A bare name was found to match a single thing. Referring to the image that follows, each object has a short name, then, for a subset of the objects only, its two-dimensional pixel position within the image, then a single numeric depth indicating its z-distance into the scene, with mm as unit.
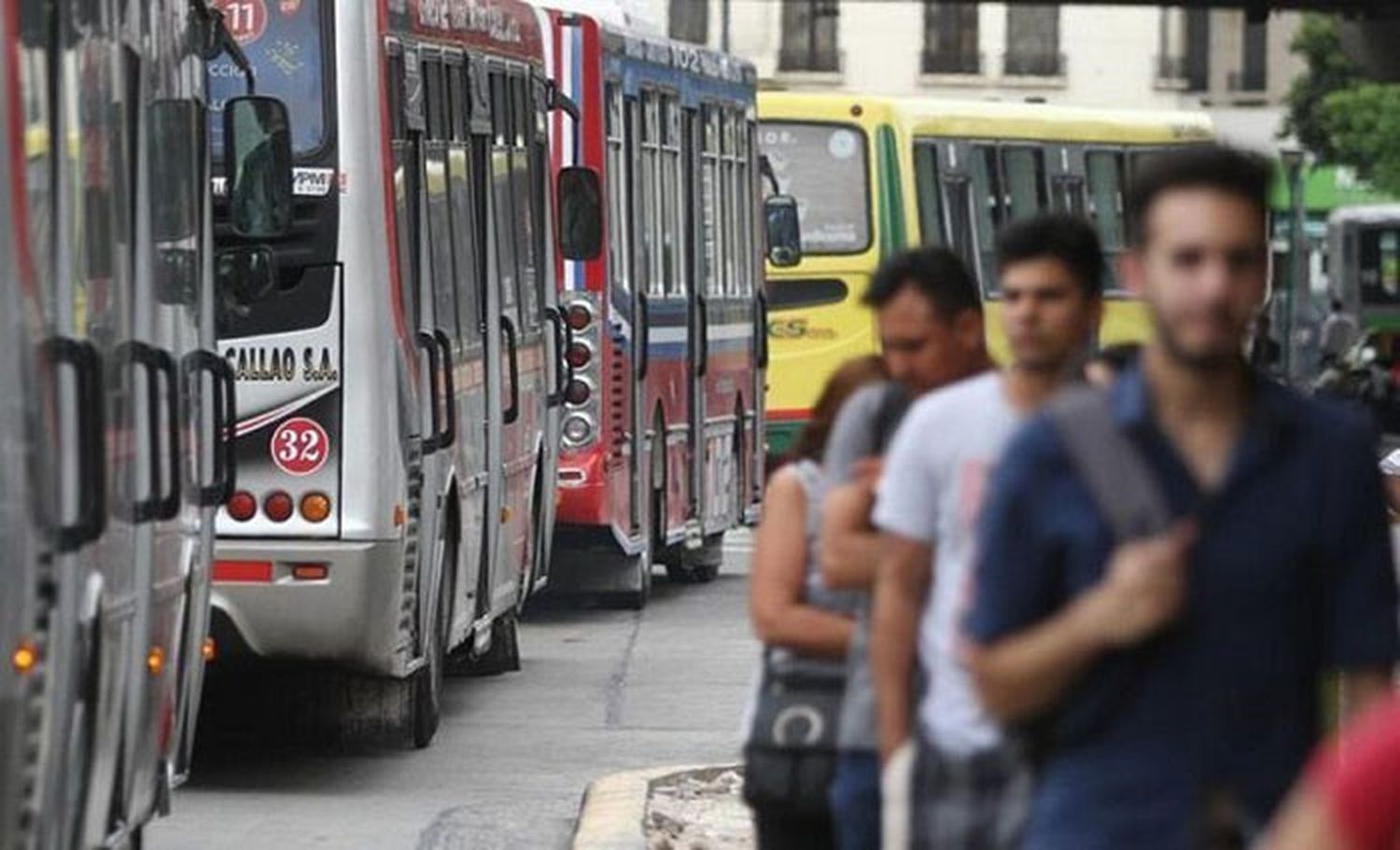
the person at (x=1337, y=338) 101937
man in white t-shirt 13617
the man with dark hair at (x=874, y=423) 15312
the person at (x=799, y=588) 15953
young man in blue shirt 11055
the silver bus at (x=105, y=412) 17156
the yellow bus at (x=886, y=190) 65125
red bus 45000
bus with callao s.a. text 29656
